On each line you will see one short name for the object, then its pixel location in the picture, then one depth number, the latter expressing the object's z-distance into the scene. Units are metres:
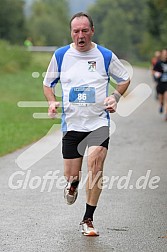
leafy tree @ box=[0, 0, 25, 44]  97.25
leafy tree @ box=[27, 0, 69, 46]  122.03
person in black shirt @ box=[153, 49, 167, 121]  23.75
